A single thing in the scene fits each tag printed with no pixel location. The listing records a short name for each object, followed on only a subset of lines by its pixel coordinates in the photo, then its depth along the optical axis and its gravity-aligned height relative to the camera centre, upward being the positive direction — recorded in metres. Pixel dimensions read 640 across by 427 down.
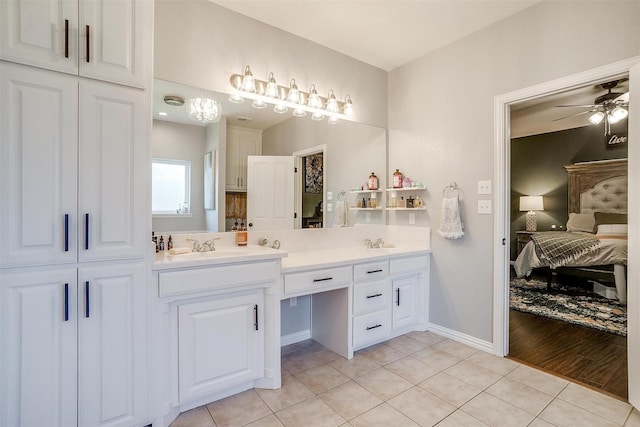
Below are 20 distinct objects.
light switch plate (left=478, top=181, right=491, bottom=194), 2.61 +0.22
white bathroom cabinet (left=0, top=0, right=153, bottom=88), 1.33 +0.80
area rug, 3.25 -1.11
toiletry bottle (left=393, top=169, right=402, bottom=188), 3.25 +0.36
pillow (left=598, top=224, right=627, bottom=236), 4.82 -0.23
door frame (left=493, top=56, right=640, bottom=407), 2.54 -0.07
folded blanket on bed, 4.30 -0.47
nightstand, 5.80 -0.46
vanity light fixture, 2.41 +0.97
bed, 4.17 -0.28
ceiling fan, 3.48 +1.23
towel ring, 2.83 +0.23
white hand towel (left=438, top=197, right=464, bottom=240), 2.76 -0.06
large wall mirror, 2.18 +0.47
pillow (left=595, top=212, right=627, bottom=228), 5.02 -0.06
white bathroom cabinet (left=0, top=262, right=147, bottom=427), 1.33 -0.62
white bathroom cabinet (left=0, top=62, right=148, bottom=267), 1.33 +0.20
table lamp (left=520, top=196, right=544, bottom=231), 5.87 +0.12
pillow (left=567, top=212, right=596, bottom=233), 5.24 -0.14
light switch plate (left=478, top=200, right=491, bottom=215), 2.62 +0.06
